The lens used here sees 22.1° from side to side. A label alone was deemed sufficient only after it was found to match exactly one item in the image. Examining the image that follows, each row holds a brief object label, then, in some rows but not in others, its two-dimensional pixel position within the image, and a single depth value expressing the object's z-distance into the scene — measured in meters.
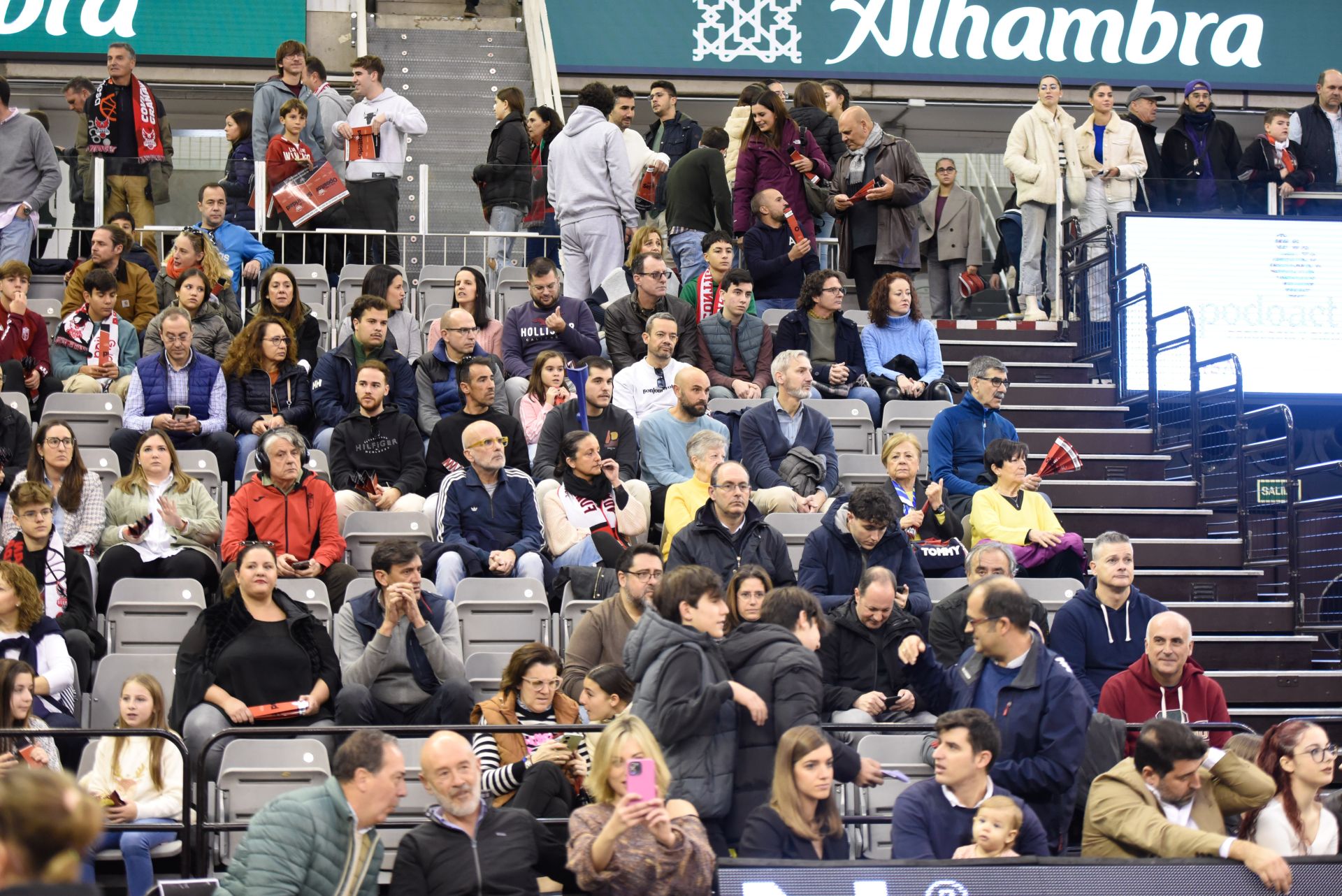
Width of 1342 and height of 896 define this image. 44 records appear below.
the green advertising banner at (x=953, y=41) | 33.73
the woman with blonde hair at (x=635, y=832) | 10.97
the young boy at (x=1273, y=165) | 27.35
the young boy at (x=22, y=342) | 20.60
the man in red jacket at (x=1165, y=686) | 14.22
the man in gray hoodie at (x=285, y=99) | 25.86
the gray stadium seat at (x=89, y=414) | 19.73
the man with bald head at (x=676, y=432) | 19.05
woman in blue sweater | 22.02
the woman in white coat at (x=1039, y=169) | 25.83
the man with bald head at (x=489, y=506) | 17.33
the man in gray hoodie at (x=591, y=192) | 24.35
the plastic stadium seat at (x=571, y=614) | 16.39
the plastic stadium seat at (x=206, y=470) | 18.63
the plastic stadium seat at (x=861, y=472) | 19.96
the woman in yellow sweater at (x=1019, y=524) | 18.00
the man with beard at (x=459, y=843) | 11.45
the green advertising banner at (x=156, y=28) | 31.61
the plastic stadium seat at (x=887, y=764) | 13.68
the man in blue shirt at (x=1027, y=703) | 12.54
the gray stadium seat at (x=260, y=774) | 13.39
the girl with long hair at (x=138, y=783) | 13.15
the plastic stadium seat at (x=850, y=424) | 21.20
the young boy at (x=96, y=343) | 20.89
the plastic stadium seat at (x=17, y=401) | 19.27
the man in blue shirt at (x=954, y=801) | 11.75
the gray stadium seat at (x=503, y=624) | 16.28
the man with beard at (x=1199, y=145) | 28.26
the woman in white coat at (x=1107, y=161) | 26.70
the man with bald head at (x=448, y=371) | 20.03
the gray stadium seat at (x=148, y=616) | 15.97
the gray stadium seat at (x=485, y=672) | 15.76
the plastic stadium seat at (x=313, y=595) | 15.92
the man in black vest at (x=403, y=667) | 14.41
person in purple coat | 24.63
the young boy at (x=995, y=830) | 11.41
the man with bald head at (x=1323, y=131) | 28.88
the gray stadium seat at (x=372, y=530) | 17.78
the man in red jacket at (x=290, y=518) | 16.74
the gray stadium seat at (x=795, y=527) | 18.23
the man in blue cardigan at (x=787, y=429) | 19.31
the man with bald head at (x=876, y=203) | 24.58
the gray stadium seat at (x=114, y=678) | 14.88
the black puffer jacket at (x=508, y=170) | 25.99
